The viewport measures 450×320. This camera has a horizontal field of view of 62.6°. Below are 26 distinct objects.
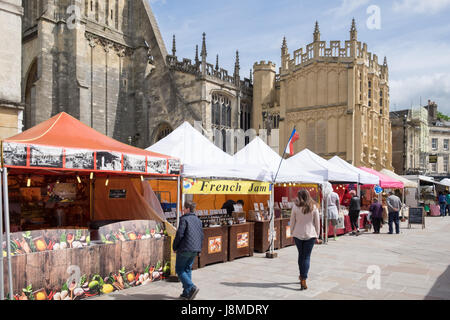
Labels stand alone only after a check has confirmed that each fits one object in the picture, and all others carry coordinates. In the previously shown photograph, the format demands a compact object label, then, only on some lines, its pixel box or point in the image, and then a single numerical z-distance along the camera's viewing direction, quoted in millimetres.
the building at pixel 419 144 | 39125
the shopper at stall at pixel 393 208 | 13277
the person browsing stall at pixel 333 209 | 11445
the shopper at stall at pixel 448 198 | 22375
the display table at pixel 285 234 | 10125
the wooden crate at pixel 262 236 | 9219
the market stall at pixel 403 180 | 19203
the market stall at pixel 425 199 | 22297
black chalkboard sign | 15093
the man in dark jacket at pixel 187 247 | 5262
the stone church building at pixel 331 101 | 26406
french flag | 9188
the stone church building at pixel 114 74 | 22047
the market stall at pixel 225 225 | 7520
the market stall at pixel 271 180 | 9266
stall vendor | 9336
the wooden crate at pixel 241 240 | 8141
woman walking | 5703
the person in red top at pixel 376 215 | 13664
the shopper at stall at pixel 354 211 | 12930
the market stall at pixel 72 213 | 4762
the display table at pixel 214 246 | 7498
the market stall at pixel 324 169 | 11156
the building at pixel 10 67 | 10305
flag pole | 8602
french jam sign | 7297
